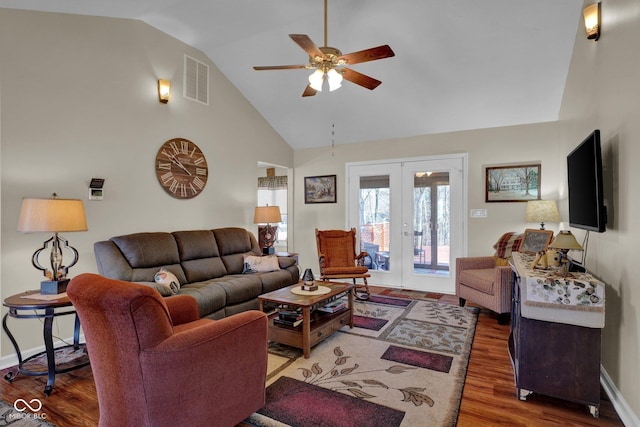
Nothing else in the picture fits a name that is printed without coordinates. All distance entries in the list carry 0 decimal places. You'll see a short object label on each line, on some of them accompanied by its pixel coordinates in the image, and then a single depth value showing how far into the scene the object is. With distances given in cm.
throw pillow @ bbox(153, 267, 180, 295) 300
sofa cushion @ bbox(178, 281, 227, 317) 310
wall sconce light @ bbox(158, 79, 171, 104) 381
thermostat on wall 321
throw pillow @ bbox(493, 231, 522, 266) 396
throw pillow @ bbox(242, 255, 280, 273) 419
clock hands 400
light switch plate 468
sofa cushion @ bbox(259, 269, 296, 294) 391
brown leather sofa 314
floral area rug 199
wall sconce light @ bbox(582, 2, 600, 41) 244
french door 492
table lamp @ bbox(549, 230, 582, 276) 216
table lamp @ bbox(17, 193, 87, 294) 237
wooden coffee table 274
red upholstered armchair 149
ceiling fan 247
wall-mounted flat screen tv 216
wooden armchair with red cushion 481
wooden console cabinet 200
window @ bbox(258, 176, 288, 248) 728
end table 227
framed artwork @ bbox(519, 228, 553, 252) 347
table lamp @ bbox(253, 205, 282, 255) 489
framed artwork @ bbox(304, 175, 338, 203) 580
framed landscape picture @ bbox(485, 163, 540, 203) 441
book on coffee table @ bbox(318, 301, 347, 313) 328
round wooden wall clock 389
